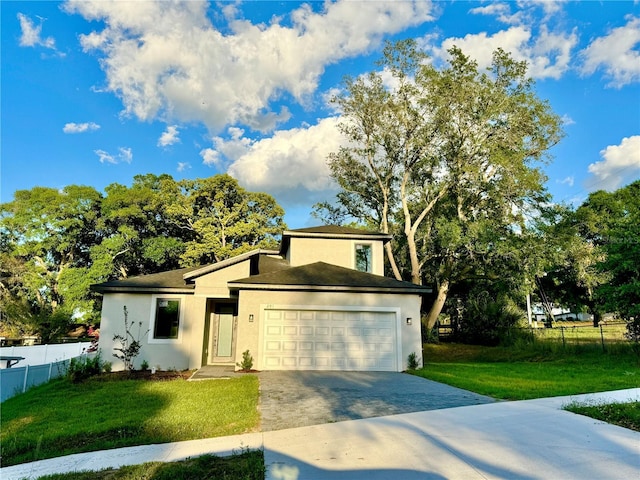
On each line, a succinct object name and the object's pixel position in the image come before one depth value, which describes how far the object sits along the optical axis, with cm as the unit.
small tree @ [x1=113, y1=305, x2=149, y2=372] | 1270
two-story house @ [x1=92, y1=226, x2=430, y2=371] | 1285
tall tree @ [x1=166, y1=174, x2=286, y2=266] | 3086
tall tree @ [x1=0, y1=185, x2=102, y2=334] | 2903
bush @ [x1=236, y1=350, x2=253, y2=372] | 1223
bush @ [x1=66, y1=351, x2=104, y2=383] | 1116
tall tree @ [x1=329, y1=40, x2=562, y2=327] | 2273
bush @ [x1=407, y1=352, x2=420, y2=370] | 1309
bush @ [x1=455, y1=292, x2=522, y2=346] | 2258
